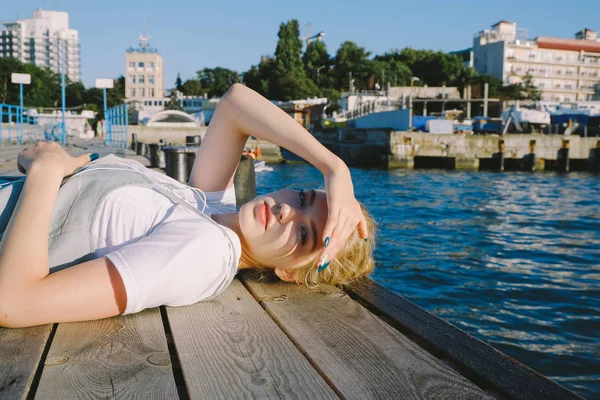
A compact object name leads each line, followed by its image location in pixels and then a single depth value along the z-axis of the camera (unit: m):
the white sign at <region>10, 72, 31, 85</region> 20.14
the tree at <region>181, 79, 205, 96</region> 98.81
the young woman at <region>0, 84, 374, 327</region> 1.66
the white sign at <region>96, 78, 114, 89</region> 20.48
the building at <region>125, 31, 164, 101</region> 97.56
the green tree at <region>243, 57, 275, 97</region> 85.12
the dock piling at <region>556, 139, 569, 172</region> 27.88
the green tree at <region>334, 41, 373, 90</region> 89.88
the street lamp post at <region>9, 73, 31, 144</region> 20.12
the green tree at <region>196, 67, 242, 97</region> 100.81
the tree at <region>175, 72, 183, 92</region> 110.53
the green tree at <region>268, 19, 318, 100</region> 80.81
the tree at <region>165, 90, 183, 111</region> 69.93
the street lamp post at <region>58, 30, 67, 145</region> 18.23
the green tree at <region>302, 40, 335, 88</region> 91.88
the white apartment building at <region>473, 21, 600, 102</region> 89.19
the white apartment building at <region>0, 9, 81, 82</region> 173.62
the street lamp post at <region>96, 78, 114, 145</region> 20.50
